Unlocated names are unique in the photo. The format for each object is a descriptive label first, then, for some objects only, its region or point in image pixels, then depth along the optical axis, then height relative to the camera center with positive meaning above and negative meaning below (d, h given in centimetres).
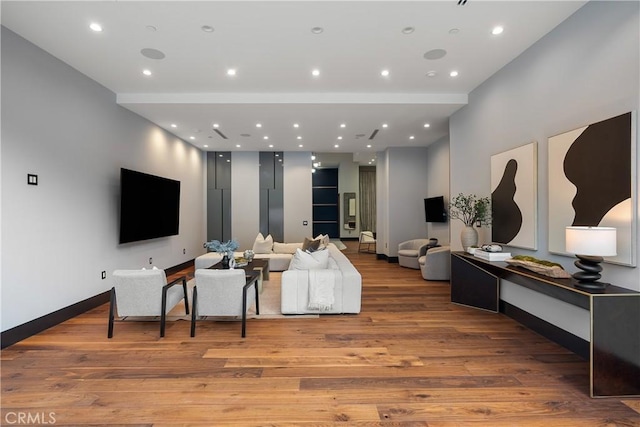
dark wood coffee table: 500 -97
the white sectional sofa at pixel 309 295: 397 -108
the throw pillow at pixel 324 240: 673 -64
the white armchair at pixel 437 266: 609 -110
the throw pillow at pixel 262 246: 724 -81
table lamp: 227 -29
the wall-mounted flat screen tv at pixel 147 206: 482 +15
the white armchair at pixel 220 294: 336 -95
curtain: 1377 +75
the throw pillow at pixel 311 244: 633 -71
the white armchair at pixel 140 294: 335 -94
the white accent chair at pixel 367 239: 1009 -89
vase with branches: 421 -4
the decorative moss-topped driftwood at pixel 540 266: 274 -53
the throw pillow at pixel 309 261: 419 -69
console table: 220 -97
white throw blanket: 391 -104
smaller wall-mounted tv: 724 +10
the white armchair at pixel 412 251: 693 -96
